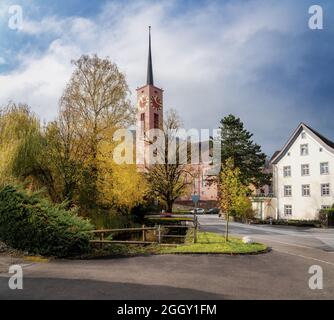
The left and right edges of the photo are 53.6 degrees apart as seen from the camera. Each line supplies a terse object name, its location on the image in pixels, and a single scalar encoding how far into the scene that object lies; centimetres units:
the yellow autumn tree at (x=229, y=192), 1919
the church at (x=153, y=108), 5950
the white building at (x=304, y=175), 3912
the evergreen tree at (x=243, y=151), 5206
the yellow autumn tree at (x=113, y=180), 2484
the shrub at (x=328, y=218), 3488
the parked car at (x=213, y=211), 6625
